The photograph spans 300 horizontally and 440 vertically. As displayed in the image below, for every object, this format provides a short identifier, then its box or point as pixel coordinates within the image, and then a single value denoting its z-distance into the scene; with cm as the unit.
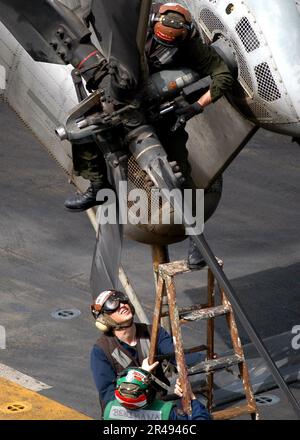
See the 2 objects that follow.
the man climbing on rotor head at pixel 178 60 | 1397
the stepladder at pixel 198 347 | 1409
